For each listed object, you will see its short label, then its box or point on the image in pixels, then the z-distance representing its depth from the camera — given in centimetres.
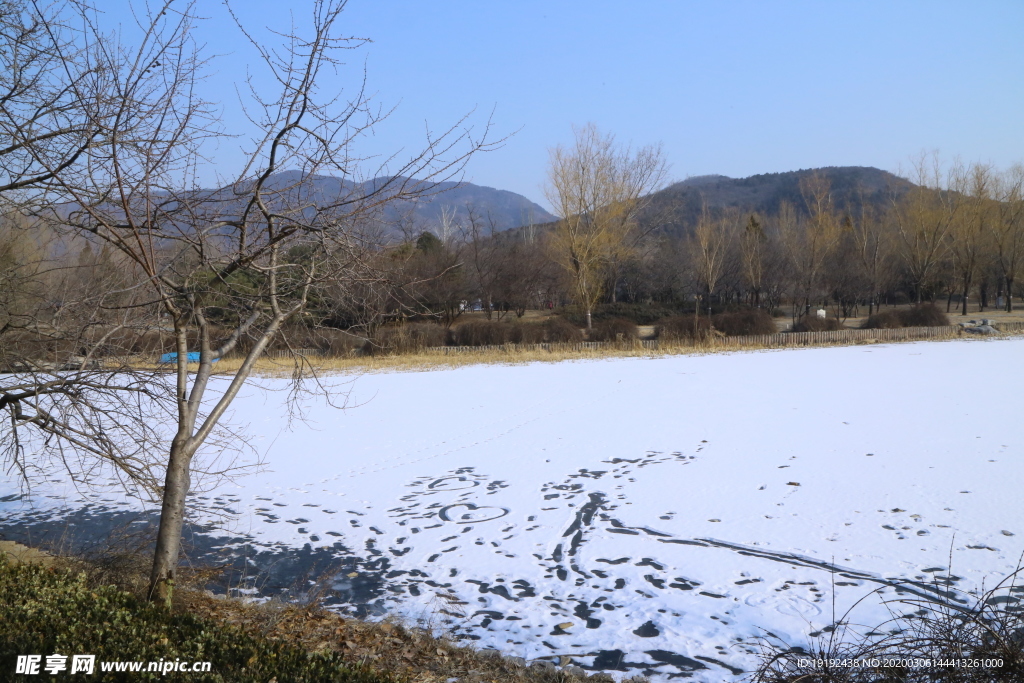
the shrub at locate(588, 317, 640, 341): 2611
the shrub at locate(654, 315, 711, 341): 2645
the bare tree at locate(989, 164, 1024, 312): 4272
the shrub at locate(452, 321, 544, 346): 2588
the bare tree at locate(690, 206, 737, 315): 3572
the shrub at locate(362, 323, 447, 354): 2459
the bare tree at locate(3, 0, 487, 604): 397
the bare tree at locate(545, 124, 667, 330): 2994
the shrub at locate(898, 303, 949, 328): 3008
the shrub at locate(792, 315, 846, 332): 3019
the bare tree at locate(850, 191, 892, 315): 4097
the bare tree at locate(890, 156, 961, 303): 4003
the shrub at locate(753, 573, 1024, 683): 272
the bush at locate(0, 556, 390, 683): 306
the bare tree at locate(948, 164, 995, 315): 4119
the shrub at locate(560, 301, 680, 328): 3841
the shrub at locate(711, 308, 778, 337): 2804
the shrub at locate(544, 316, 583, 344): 2577
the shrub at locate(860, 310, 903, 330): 3042
